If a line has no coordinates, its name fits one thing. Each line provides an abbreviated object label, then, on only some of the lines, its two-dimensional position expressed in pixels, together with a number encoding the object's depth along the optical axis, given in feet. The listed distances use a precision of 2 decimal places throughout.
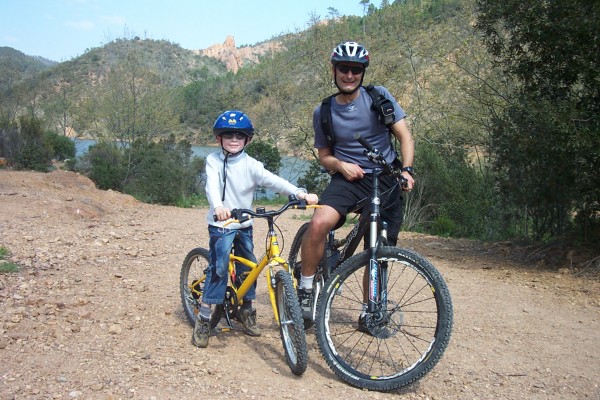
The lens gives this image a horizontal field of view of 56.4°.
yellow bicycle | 11.66
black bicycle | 11.11
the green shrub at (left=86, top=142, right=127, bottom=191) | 67.97
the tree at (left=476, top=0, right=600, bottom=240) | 22.29
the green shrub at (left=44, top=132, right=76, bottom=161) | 107.51
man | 12.62
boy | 13.37
